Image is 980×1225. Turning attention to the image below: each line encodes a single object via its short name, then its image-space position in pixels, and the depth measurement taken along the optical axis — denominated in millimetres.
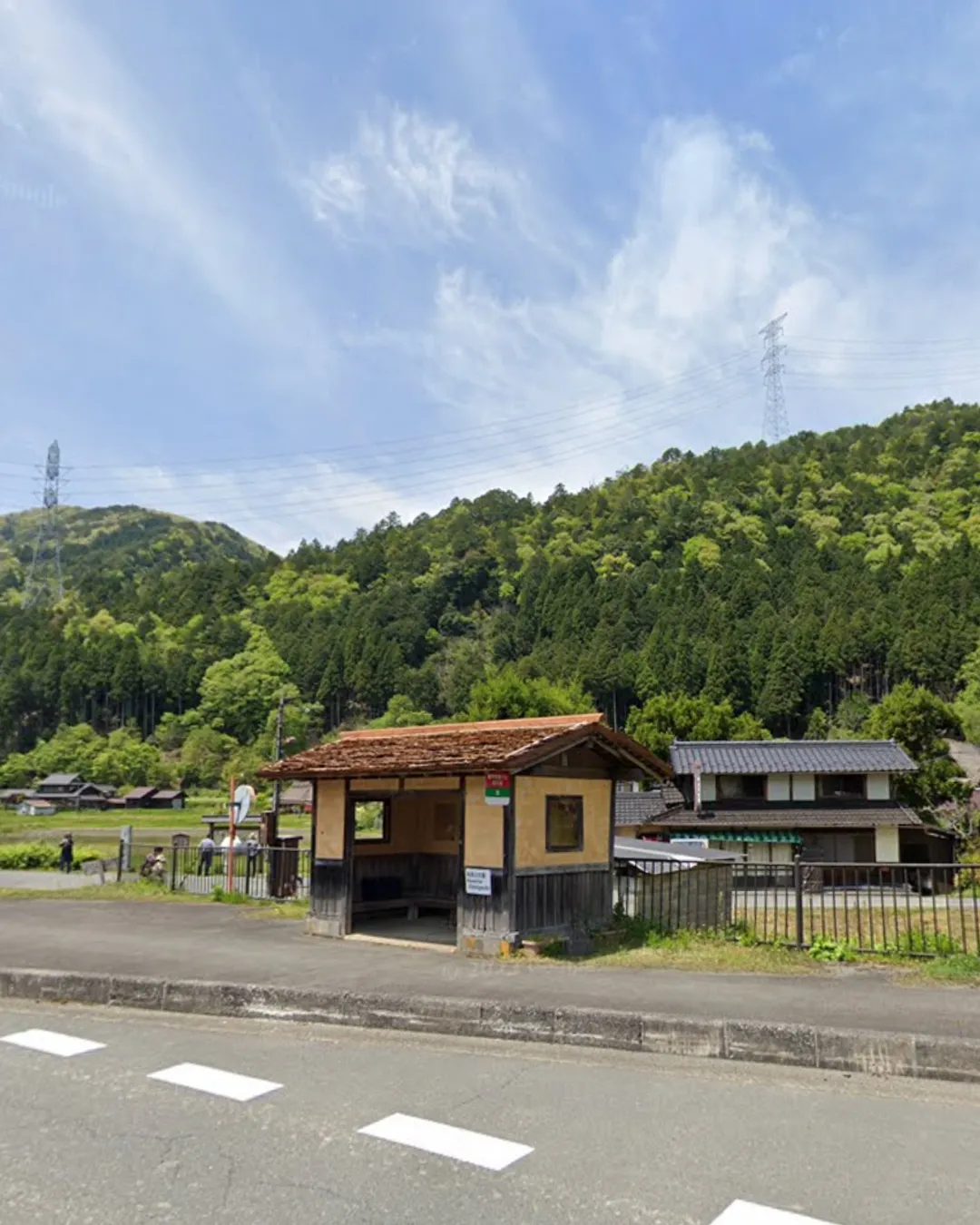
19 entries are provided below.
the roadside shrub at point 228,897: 16447
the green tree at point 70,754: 103250
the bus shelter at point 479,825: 10383
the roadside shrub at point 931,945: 9727
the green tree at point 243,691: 116250
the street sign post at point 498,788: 10297
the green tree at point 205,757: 102250
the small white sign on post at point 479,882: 10344
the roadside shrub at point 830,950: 9922
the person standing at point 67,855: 25375
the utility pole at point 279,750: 22333
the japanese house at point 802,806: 38062
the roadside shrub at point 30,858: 26578
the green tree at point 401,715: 105312
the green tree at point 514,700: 59500
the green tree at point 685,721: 58562
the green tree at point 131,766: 99500
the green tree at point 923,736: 44312
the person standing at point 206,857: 20312
